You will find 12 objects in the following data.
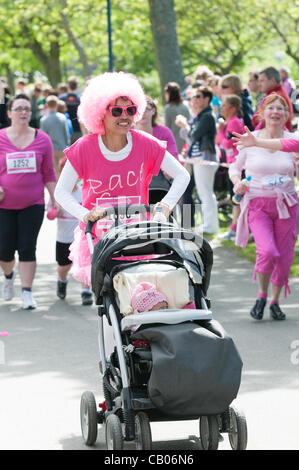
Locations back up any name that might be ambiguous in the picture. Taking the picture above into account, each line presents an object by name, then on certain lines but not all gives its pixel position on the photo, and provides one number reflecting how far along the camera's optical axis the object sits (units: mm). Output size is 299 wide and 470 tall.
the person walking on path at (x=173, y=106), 16562
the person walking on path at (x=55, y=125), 18156
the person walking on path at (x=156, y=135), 10852
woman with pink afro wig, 6793
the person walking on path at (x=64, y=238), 11133
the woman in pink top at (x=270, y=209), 9664
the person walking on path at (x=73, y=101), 20984
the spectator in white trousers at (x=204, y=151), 14688
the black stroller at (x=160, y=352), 5395
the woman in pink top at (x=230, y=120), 13859
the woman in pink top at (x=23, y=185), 10609
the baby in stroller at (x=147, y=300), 5887
